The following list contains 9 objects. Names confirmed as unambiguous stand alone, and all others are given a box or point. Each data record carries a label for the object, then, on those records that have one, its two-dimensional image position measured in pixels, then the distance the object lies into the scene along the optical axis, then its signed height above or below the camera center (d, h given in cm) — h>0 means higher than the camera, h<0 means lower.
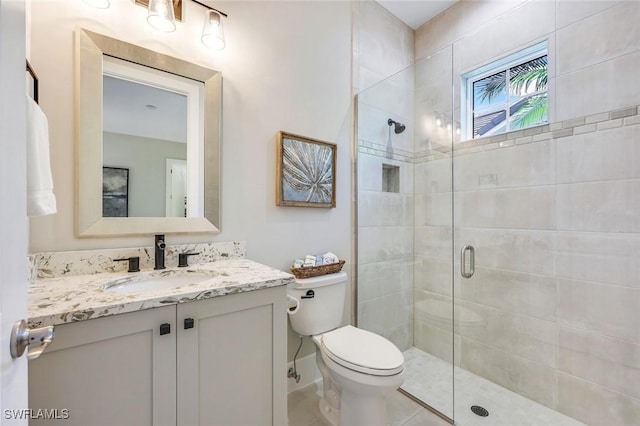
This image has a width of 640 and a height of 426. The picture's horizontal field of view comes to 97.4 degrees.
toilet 129 -70
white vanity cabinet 80 -50
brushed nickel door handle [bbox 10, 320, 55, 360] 47 -22
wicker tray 165 -35
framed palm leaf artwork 176 +27
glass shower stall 150 -28
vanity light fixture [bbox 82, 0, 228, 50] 129 +94
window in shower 186 +86
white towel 81 +14
